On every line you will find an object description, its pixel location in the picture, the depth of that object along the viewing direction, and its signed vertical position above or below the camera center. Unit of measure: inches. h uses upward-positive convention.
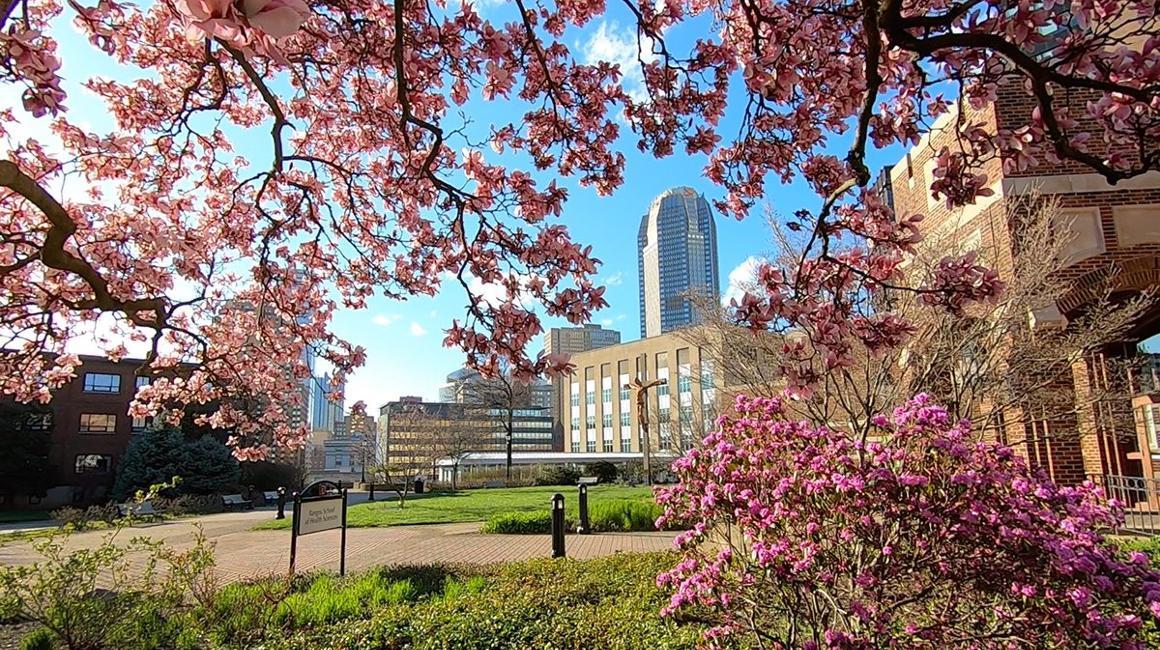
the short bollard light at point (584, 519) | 502.9 -63.7
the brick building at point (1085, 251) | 378.3 +106.0
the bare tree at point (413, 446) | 1425.9 -12.9
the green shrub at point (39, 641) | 178.2 -53.5
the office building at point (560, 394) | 3139.8 +242.1
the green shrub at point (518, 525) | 519.8 -70.1
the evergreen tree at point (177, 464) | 1092.5 -31.6
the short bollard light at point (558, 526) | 375.9 -51.5
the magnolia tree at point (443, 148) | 103.4 +65.3
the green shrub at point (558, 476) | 1525.6 -92.2
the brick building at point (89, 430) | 1252.5 +35.8
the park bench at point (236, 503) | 994.4 -91.0
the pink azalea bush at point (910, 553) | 115.4 -22.7
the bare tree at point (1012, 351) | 332.5 +40.9
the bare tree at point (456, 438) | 1525.6 +4.0
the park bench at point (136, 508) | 237.2 -78.2
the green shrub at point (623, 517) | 517.0 -65.0
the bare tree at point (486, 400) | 1435.7 +95.7
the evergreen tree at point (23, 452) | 1144.8 -5.8
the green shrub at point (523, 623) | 163.2 -51.3
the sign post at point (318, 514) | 303.7 -35.5
